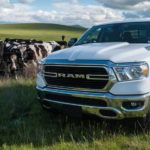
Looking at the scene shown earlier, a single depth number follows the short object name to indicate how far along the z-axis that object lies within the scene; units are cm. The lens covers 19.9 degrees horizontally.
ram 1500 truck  591
